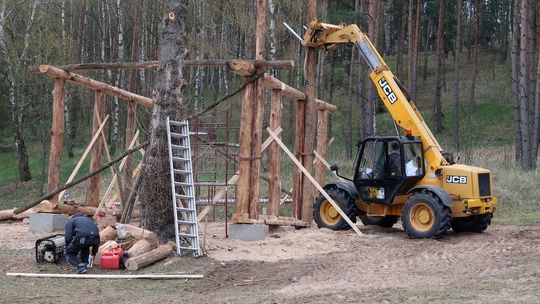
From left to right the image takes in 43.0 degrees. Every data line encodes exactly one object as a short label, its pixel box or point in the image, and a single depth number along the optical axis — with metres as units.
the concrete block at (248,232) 13.46
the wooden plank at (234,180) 13.84
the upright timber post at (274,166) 14.94
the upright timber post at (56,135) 15.08
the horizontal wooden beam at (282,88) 13.89
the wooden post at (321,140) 18.14
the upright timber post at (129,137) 16.89
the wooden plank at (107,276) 10.50
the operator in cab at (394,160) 14.32
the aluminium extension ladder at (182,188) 11.82
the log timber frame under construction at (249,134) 13.28
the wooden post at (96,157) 16.09
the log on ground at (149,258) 10.99
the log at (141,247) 11.23
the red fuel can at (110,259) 11.12
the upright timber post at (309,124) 15.78
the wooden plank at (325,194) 14.45
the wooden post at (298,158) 16.08
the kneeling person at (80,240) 10.89
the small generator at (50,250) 11.32
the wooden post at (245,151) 13.27
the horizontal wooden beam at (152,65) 12.85
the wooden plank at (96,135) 15.62
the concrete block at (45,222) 14.78
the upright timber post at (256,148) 13.29
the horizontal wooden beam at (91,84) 14.63
